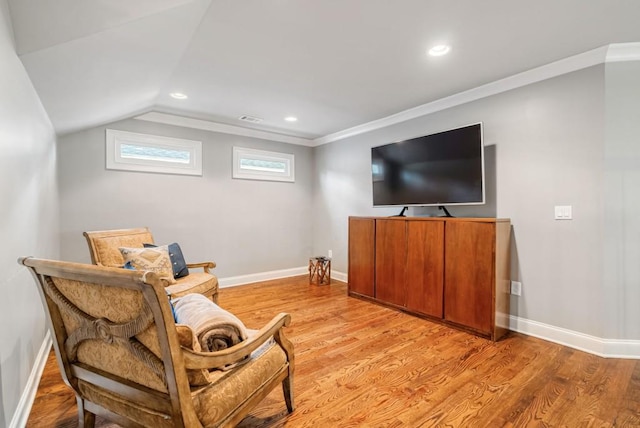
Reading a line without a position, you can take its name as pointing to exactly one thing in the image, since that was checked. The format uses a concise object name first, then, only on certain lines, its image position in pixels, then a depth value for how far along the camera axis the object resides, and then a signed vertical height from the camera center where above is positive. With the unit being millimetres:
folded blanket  1273 -481
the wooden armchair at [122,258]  2727 -373
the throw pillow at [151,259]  2670 -399
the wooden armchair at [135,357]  1009 -545
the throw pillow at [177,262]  3013 -471
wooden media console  2721 -570
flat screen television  2932 +476
